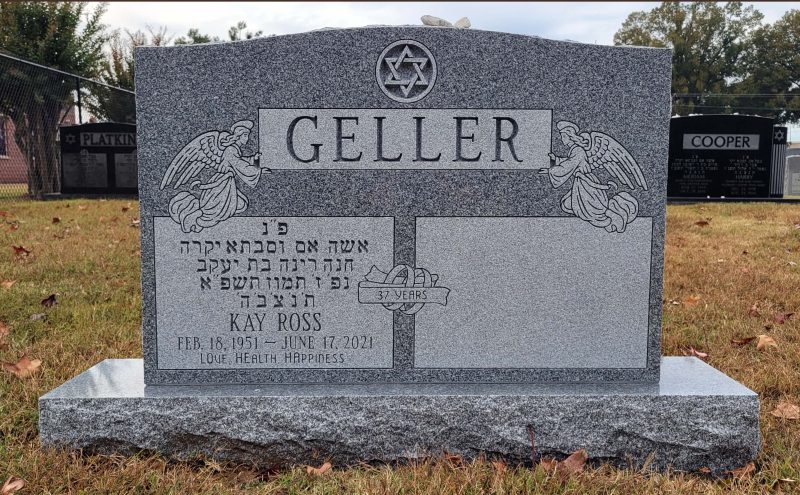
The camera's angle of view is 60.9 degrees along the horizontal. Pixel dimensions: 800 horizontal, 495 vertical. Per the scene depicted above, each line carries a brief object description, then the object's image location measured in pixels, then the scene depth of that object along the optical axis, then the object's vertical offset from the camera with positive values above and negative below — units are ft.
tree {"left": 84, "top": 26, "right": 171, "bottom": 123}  50.52 +7.06
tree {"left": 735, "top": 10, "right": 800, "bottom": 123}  133.28 +26.75
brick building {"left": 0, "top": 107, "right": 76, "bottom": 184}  39.77 +2.09
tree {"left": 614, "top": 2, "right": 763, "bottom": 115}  140.36 +33.00
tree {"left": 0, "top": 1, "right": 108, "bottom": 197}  40.73 +9.92
